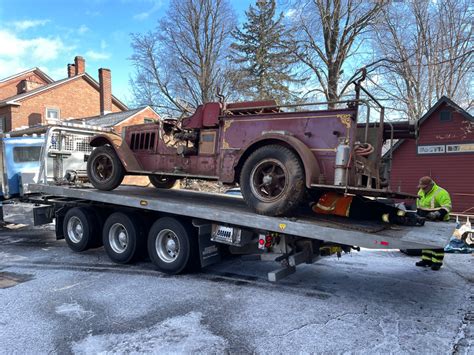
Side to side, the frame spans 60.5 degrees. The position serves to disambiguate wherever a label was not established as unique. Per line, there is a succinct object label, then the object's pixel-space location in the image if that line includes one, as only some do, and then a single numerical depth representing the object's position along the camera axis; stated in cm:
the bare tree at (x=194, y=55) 3103
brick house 2788
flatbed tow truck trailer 452
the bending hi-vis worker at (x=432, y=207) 640
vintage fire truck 461
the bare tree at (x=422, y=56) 2092
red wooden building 1598
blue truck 951
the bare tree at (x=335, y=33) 2081
